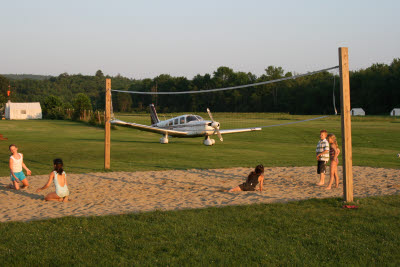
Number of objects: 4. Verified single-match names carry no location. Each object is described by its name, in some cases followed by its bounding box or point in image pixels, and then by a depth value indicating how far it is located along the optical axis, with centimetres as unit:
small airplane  2686
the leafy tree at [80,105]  6431
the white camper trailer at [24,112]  7938
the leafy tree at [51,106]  7714
